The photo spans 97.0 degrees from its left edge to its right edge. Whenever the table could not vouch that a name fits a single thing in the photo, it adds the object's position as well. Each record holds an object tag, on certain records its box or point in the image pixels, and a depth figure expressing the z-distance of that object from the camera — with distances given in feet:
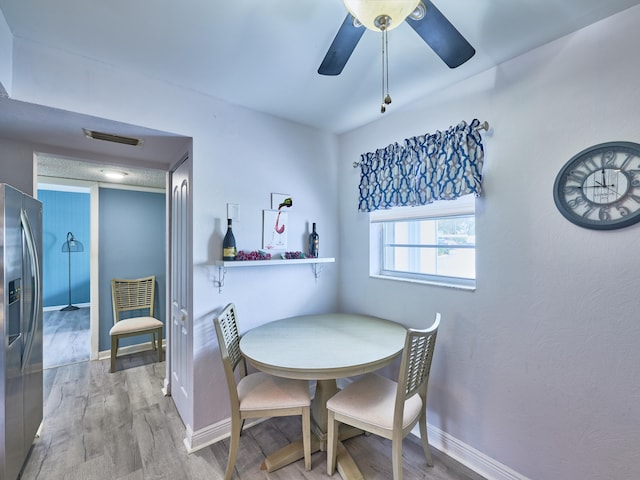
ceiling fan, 3.05
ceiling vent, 6.25
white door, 6.75
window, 6.30
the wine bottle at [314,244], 8.23
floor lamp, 17.75
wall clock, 4.08
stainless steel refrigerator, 4.63
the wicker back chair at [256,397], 5.36
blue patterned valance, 5.73
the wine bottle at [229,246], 6.55
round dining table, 5.12
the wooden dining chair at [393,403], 4.76
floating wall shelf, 6.43
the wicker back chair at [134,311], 10.19
